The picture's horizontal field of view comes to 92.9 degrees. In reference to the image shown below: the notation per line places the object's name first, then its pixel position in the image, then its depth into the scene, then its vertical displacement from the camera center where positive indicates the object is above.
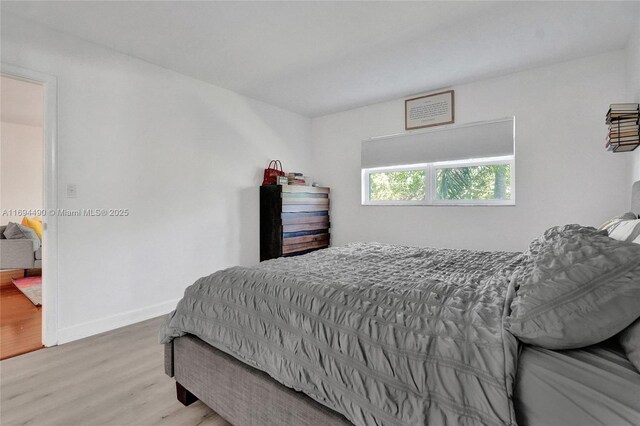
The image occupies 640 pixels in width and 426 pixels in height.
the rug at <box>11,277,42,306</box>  3.54 -0.98
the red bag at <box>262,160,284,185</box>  4.09 +0.49
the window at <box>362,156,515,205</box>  3.44 +0.36
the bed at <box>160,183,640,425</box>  0.81 -0.47
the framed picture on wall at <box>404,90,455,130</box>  3.61 +1.24
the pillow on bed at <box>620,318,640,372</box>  0.76 -0.34
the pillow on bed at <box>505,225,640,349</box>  0.80 -0.24
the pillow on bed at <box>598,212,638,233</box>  1.62 -0.06
